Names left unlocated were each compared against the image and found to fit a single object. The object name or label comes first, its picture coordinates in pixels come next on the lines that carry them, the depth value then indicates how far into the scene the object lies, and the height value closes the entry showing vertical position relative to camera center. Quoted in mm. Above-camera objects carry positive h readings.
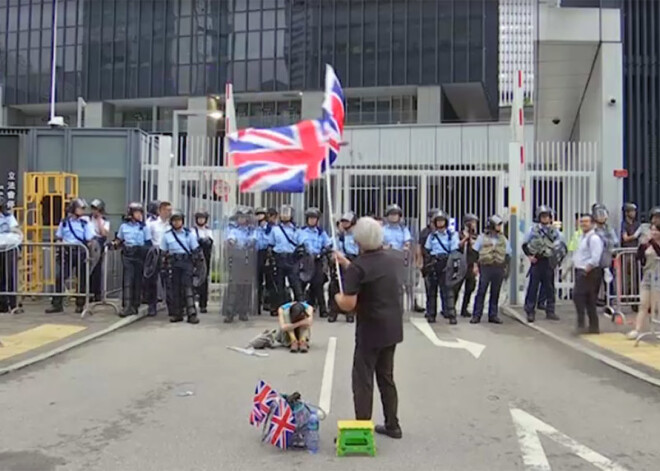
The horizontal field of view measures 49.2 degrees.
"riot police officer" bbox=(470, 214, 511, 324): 12492 -332
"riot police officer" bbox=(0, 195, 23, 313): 12383 -210
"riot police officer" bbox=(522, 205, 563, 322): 12445 -228
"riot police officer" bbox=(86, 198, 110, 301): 12969 +99
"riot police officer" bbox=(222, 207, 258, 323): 12711 -381
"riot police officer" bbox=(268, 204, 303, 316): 12797 -132
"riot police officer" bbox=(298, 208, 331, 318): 12834 -96
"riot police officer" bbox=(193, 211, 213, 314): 13320 -45
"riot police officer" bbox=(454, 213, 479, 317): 13078 -185
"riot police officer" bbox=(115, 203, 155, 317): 12578 -151
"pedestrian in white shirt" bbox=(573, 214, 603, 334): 10953 -508
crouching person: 9578 -1073
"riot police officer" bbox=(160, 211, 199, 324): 12242 -332
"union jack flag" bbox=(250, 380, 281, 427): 5707 -1245
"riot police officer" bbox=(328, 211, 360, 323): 12570 -59
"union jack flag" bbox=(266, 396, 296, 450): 5570 -1401
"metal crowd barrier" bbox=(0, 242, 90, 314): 12641 -535
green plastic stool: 5430 -1487
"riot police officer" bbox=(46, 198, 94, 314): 12736 -100
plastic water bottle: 5594 -1497
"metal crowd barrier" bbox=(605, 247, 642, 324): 12562 -699
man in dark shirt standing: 5746 -549
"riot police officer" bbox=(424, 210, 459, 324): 12523 -177
